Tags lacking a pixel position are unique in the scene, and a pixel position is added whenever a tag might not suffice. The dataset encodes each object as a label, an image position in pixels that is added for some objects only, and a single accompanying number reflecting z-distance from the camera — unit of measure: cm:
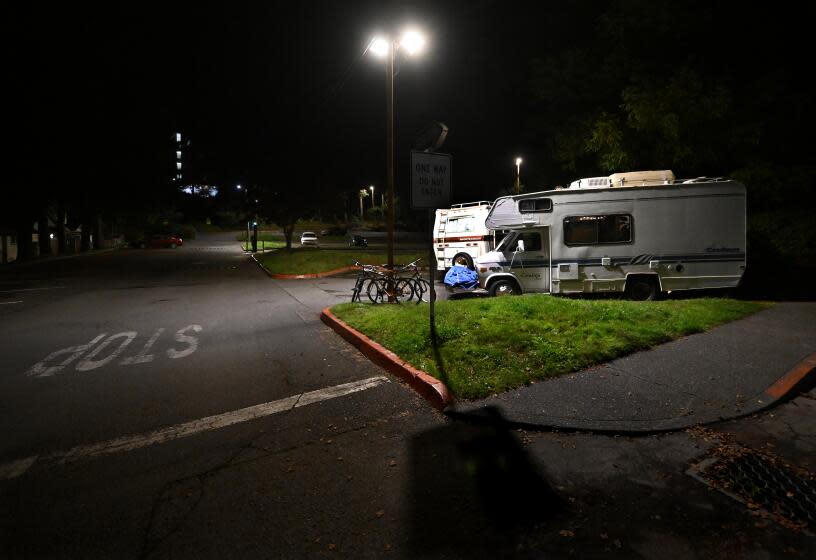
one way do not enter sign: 649
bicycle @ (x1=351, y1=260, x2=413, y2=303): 1234
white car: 5046
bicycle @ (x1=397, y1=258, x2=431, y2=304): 1256
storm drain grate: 319
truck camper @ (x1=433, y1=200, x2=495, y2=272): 1954
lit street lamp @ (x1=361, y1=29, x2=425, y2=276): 1120
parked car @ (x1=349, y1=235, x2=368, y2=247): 4712
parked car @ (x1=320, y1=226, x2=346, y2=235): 6962
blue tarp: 1327
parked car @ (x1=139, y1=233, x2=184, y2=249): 5431
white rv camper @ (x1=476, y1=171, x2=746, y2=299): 1115
